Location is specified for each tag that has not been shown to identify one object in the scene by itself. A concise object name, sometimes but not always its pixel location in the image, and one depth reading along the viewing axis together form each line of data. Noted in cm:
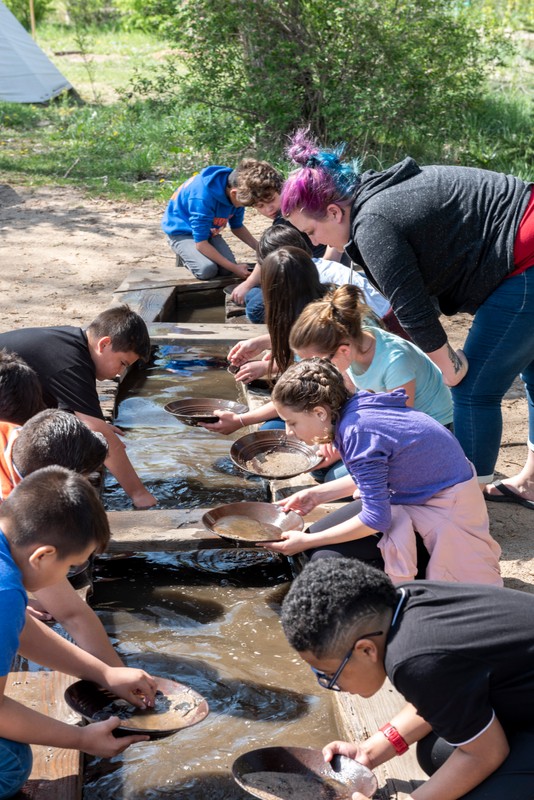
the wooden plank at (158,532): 334
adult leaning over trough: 323
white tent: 1548
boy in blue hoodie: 664
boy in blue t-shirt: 201
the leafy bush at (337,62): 1005
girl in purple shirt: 275
